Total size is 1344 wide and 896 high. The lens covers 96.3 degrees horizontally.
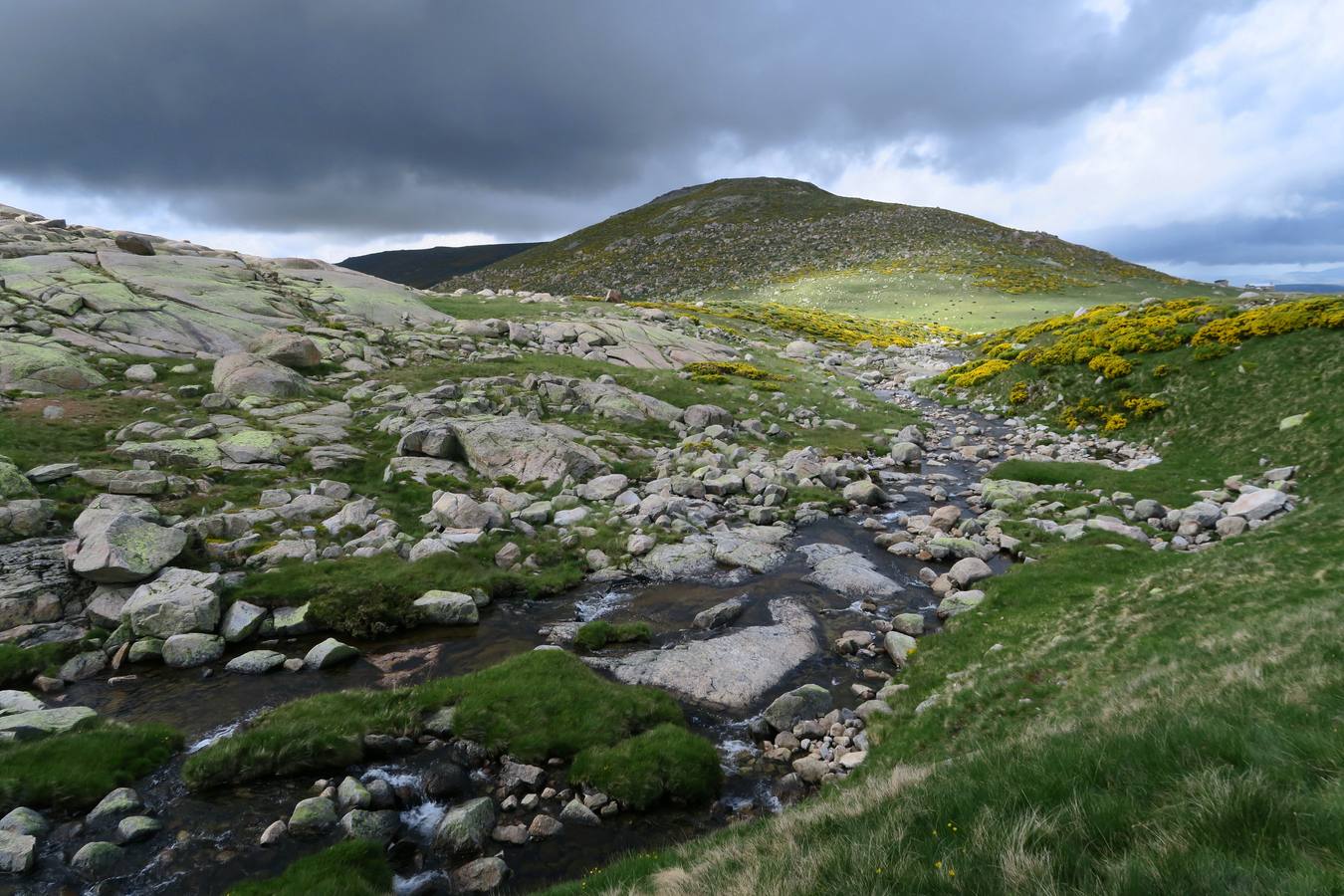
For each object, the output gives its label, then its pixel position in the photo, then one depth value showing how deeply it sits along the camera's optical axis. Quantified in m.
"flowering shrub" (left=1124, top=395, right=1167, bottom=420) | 31.81
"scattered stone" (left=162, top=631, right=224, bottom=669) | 15.05
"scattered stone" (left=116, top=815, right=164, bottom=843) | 9.82
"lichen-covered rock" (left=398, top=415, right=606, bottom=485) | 28.16
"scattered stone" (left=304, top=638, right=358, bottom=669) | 15.16
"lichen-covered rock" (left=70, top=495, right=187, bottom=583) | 16.64
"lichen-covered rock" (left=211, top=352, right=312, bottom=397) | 32.53
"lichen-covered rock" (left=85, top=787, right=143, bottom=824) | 10.16
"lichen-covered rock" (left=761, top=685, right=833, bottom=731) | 13.31
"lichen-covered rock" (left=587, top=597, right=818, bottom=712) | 14.64
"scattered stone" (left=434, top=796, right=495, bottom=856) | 9.98
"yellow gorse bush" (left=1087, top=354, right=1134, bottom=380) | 35.25
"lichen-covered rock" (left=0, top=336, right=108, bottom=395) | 30.11
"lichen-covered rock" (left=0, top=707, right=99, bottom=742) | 11.62
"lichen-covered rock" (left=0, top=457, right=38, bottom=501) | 19.34
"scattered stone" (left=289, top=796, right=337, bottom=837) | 10.10
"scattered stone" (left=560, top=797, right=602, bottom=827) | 10.65
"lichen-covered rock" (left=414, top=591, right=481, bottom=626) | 17.44
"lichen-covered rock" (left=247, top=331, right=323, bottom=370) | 37.56
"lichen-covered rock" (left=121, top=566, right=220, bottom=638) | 15.59
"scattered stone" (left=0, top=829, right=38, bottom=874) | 9.05
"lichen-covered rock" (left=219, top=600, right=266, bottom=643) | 15.97
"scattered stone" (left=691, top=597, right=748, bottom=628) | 17.67
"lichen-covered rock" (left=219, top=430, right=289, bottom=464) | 25.67
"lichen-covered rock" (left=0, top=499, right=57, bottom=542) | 17.89
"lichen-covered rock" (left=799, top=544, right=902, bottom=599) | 19.47
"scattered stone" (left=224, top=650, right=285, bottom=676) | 14.89
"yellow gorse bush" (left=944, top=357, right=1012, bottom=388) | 47.44
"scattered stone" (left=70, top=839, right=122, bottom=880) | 9.20
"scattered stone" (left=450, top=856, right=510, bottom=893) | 9.27
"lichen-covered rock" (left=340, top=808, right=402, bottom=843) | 10.07
